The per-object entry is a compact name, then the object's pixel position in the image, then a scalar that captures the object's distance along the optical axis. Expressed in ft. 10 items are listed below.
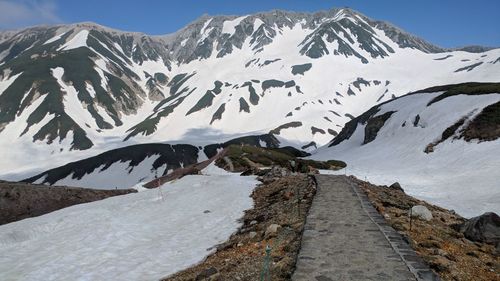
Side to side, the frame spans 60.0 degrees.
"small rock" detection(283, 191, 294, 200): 73.59
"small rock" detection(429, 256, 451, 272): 38.66
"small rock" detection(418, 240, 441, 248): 45.96
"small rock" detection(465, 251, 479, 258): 45.79
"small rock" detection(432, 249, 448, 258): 43.32
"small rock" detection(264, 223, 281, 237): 52.14
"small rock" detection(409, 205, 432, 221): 60.34
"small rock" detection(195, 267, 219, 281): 41.57
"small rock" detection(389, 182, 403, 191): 99.44
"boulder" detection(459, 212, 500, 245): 51.91
